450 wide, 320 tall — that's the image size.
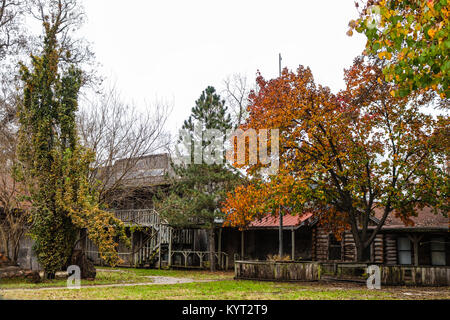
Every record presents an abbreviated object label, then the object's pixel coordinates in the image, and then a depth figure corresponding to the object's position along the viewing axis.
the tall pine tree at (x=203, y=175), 26.48
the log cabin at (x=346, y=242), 23.30
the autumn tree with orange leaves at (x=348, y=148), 18.25
